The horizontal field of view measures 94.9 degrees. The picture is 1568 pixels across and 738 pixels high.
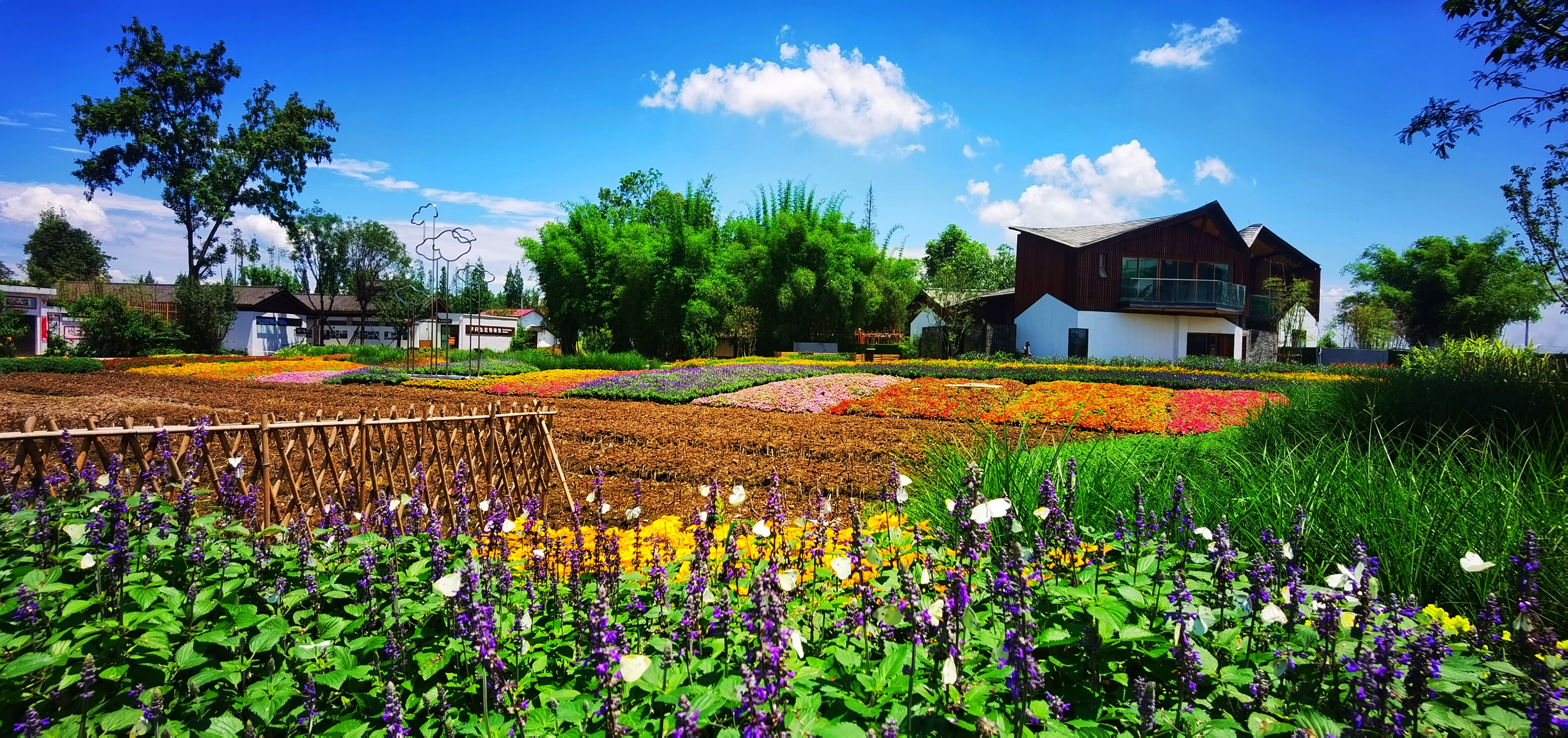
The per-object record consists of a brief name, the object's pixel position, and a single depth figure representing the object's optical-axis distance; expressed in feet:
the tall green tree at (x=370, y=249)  241.96
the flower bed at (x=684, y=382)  47.96
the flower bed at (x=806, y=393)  44.88
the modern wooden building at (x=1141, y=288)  99.96
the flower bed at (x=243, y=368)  72.64
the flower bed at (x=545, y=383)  52.60
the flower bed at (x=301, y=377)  64.49
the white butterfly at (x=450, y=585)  5.95
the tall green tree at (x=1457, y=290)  146.10
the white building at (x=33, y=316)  122.52
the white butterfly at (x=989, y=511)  6.35
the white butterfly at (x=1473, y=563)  6.06
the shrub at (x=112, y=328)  101.50
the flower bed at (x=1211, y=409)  32.86
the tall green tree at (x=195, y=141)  127.44
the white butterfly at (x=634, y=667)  4.91
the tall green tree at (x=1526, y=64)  23.70
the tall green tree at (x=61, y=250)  227.40
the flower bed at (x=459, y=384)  56.34
